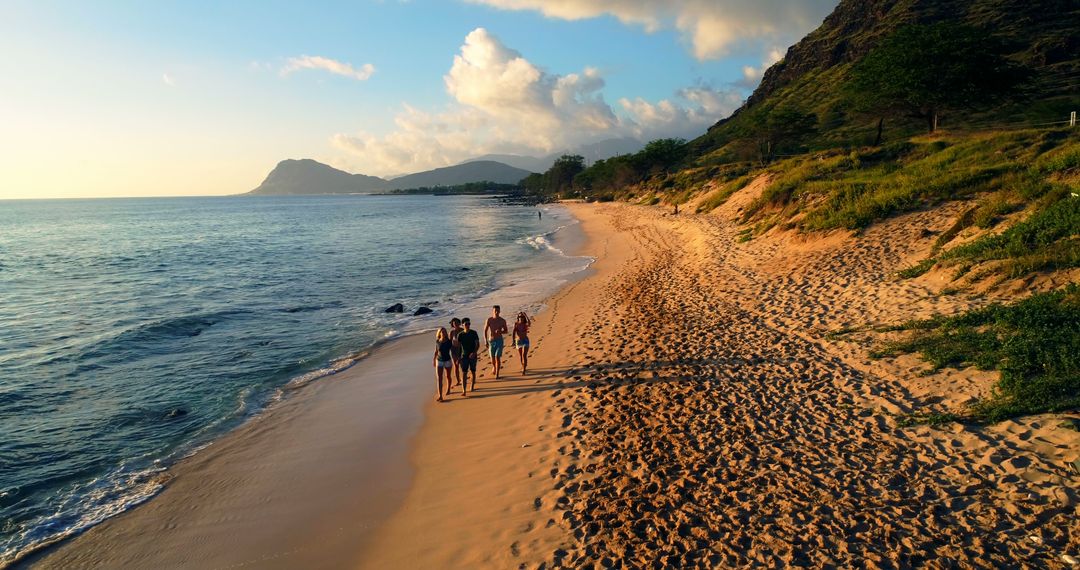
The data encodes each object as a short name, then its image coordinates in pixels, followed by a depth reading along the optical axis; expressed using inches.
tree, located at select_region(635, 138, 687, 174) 4092.0
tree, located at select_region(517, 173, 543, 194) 7098.4
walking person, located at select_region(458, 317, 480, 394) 482.9
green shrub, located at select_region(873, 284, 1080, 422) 316.5
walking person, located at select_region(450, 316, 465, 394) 486.6
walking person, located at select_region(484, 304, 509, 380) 515.5
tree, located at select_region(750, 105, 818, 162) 2482.8
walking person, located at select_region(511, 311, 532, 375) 514.3
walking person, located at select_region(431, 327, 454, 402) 482.0
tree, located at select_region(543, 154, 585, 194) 6269.7
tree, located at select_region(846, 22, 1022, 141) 1483.8
